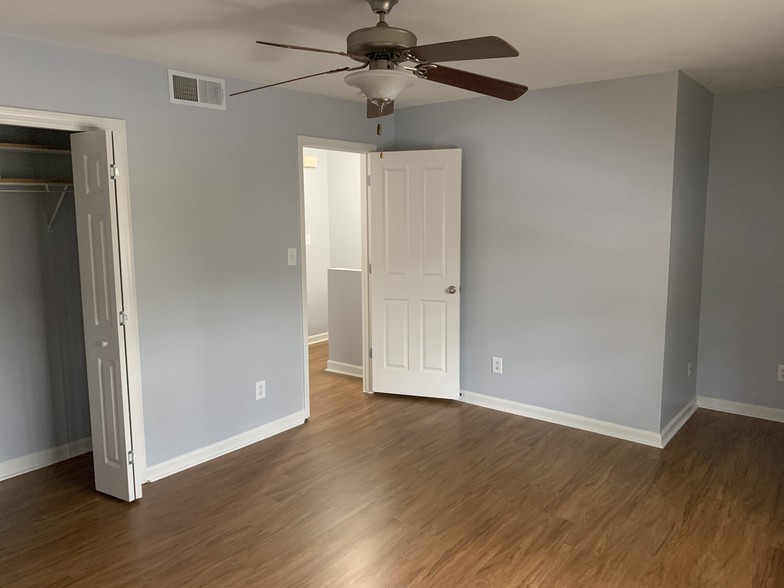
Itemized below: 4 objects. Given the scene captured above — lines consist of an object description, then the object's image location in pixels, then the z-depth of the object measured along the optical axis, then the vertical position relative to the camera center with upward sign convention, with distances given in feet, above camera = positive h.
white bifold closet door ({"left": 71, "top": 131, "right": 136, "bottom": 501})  9.85 -1.32
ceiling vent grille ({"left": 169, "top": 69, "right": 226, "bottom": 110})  11.21 +2.91
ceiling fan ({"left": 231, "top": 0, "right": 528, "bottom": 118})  6.68 +2.13
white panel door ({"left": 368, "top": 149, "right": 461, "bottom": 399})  15.19 -1.04
